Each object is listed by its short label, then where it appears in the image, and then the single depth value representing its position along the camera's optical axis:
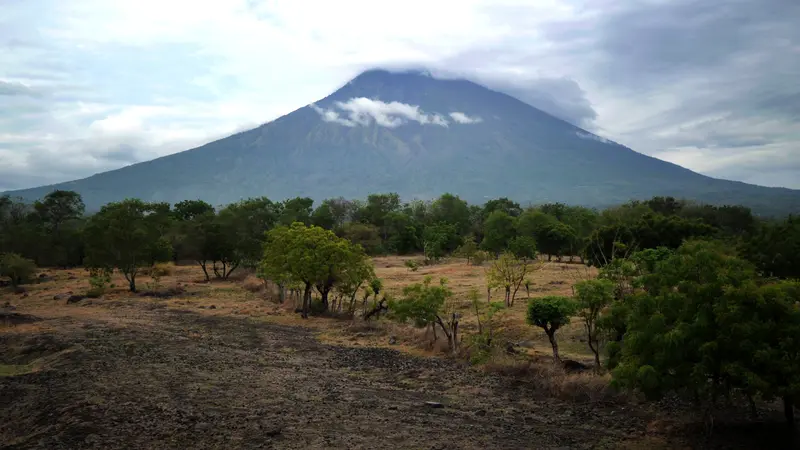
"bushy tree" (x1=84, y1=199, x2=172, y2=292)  32.44
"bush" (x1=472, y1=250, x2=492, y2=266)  45.91
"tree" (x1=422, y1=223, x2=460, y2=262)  51.88
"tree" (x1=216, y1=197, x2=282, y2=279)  39.06
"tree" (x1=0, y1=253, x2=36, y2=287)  35.88
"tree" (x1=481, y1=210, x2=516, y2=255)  53.25
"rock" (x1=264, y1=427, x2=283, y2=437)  9.70
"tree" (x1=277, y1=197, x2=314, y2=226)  68.84
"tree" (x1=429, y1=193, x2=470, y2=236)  82.25
